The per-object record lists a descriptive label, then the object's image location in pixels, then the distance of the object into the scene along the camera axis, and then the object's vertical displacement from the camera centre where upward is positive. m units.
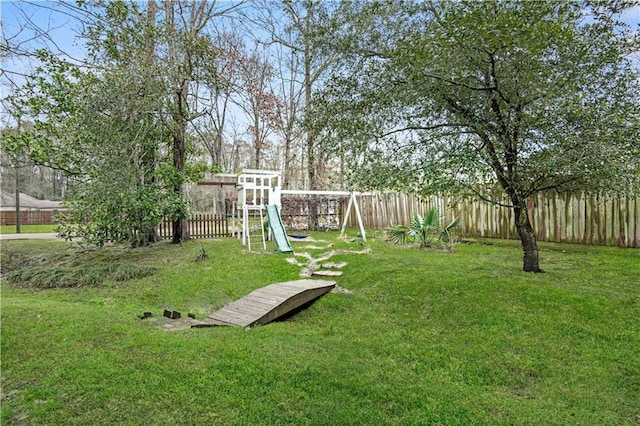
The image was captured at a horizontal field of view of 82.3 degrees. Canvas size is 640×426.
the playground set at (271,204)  9.04 +0.16
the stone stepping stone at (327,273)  6.74 -1.19
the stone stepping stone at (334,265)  7.36 -1.15
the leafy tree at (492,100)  4.15 +1.48
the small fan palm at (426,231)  9.21 -0.60
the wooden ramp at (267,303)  4.37 -1.24
